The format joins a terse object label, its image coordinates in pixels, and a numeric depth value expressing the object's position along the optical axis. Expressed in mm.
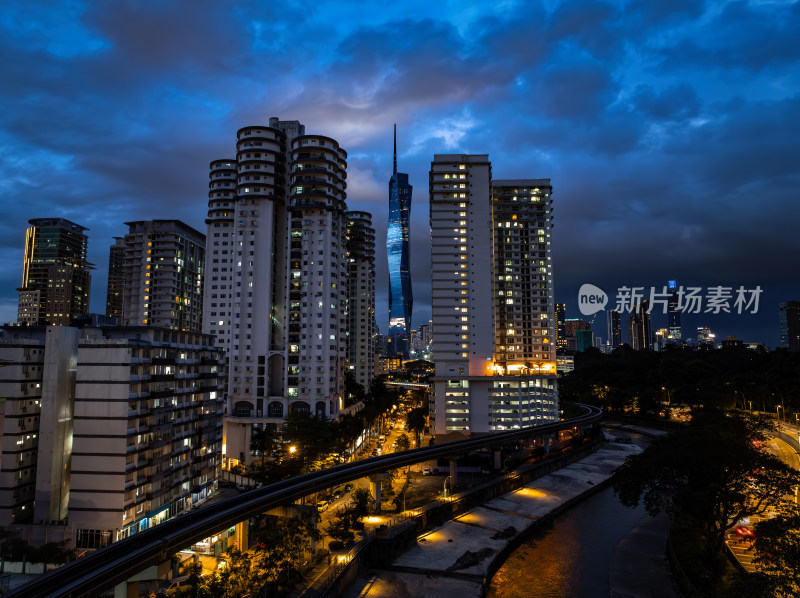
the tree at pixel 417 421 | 104875
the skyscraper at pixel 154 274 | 129500
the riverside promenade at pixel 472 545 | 40844
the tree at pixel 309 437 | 68375
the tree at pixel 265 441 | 81750
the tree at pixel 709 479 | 40969
